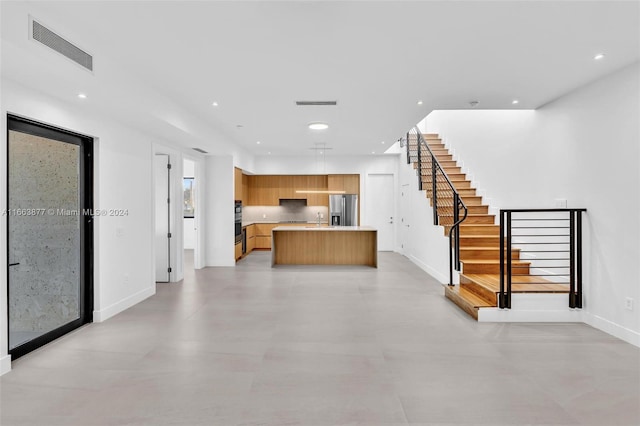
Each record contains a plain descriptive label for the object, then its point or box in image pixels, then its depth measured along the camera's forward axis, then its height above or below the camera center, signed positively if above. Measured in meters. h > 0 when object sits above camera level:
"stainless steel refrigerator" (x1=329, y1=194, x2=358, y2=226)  9.98 +0.07
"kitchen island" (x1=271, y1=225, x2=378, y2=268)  8.20 -0.81
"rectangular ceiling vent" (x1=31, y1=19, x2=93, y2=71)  2.51 +1.27
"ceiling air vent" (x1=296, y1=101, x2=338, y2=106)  4.82 +1.49
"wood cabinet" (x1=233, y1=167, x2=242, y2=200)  8.12 +0.68
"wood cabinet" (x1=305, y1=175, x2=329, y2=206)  10.73 +0.75
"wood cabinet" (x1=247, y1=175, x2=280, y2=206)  10.81 +0.68
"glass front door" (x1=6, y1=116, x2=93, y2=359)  3.32 -0.23
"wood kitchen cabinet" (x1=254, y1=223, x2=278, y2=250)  10.81 -0.72
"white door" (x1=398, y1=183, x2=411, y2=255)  9.10 -0.11
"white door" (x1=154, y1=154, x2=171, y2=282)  6.41 -0.09
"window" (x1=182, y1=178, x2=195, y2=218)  11.33 +0.42
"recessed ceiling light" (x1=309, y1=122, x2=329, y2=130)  6.14 +1.50
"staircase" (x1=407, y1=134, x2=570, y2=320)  4.43 -0.73
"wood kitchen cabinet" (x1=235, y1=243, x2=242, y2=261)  8.53 -0.98
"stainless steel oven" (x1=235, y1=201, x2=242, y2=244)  8.55 -0.24
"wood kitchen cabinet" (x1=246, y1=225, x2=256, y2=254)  9.99 -0.76
